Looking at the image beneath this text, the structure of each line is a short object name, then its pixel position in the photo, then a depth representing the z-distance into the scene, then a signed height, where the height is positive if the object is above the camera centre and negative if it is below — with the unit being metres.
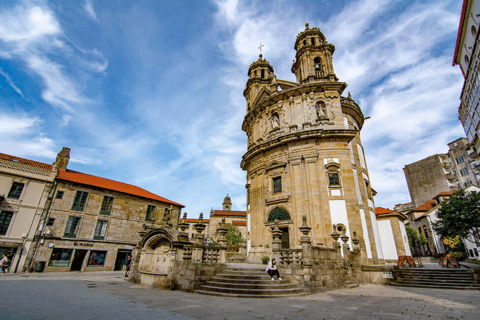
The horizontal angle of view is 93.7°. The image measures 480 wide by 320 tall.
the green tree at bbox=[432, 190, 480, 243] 21.52 +4.00
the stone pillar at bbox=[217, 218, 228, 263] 12.09 +0.41
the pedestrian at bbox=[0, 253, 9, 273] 17.99 -1.45
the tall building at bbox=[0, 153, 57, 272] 20.20 +3.59
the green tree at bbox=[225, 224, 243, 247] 52.97 +3.71
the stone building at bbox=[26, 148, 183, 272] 22.12 +2.47
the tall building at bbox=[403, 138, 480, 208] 47.62 +18.57
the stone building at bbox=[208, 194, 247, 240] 62.69 +8.76
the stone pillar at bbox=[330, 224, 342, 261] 14.38 +0.48
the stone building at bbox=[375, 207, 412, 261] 21.34 +1.93
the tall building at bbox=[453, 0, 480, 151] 16.38 +14.69
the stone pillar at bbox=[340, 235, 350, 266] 15.11 +0.30
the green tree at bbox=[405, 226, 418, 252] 43.56 +3.70
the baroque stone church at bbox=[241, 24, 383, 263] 18.52 +7.97
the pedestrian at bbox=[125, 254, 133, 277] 18.10 -1.06
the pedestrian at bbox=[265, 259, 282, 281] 10.64 -0.71
